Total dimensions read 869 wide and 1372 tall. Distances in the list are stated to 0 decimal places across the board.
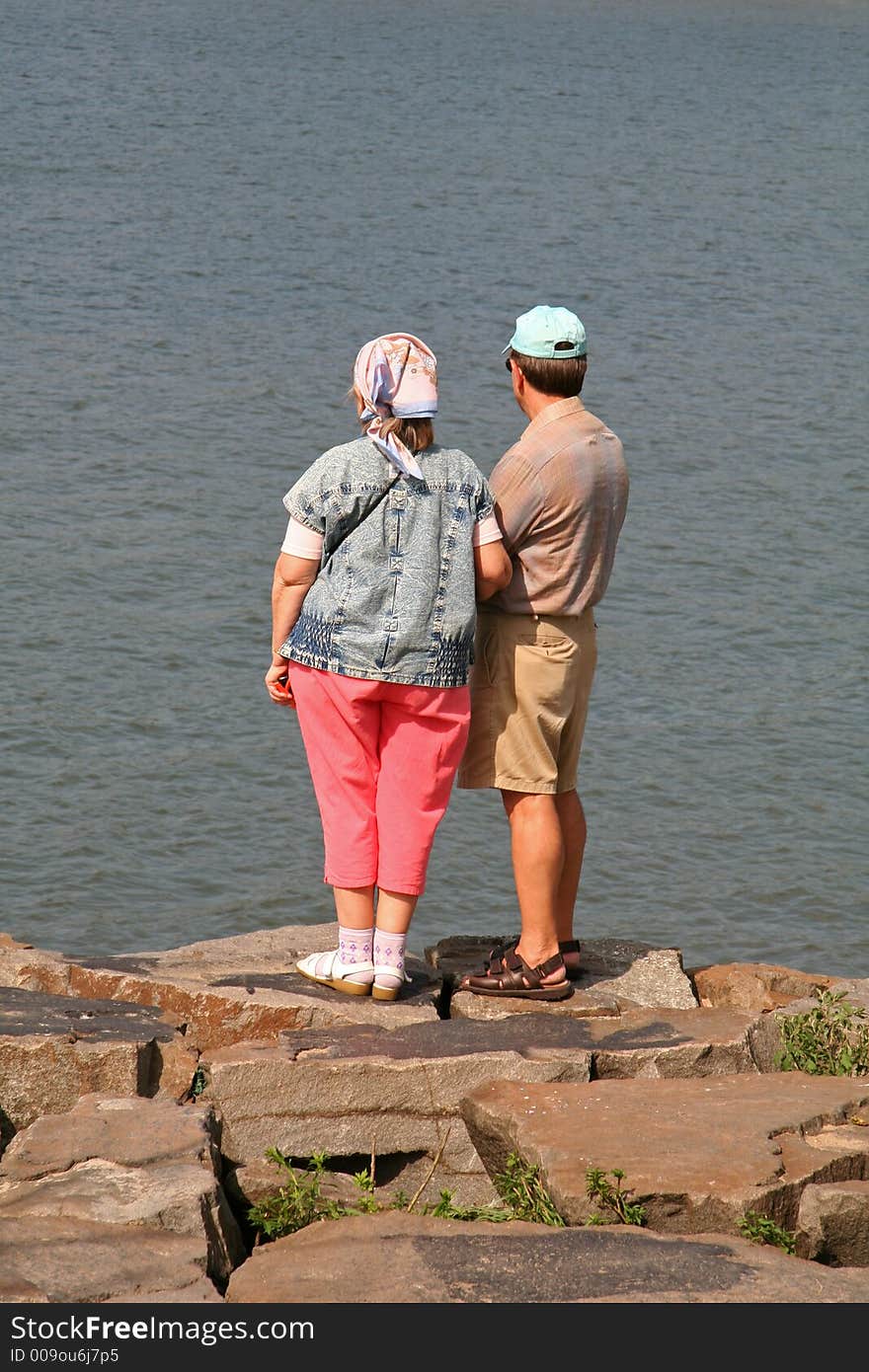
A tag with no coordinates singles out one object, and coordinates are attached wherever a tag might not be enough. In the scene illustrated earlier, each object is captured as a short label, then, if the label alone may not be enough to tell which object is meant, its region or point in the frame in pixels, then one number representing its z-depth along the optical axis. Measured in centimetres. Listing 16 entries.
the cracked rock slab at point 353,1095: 831
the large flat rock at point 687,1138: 733
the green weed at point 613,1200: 724
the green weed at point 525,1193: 752
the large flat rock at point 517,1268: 657
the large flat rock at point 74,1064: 846
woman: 861
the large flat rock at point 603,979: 934
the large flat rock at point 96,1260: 650
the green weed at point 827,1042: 901
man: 895
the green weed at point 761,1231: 723
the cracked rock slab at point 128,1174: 706
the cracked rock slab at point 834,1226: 735
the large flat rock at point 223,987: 912
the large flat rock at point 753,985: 1073
